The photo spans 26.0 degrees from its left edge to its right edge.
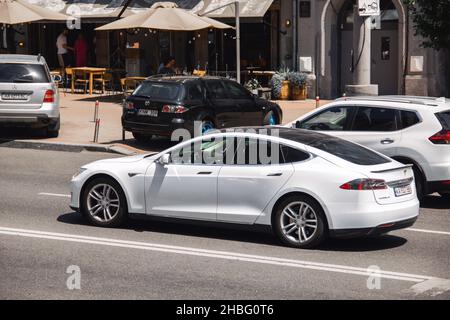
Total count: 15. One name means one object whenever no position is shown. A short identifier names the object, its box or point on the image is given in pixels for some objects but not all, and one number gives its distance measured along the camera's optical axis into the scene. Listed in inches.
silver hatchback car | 834.8
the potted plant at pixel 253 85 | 1184.2
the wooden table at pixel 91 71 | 1262.3
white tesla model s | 443.2
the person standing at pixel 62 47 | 1359.5
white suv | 570.3
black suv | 794.8
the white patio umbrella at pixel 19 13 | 1152.8
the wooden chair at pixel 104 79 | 1269.7
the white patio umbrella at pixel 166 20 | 1080.0
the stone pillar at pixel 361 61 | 860.0
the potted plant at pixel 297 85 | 1190.3
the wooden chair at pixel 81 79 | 1280.8
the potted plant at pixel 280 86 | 1194.6
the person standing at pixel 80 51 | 1376.1
